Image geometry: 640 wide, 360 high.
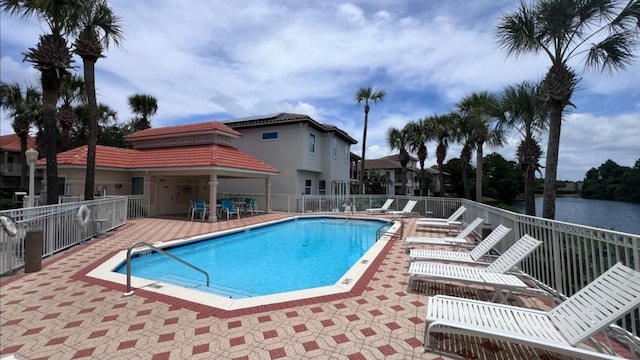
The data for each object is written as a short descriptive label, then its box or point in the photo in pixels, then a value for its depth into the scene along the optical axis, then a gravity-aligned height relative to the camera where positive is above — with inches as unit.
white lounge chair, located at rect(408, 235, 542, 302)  176.6 -56.2
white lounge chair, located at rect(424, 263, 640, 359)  108.3 -56.4
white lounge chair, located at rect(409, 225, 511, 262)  244.5 -57.3
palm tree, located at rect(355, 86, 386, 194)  1023.6 +316.0
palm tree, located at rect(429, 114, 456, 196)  979.9 +189.2
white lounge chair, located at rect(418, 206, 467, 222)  480.2 -44.3
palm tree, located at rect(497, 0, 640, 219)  342.0 +185.9
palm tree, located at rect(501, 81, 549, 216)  480.1 +116.4
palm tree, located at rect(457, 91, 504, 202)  533.1 +147.8
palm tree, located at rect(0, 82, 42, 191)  834.2 +232.4
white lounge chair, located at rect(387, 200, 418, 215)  681.6 -47.8
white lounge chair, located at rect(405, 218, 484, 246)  323.6 -58.0
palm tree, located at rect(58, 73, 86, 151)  768.9 +238.3
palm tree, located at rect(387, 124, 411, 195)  1099.9 +172.6
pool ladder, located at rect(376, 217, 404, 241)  426.3 -68.1
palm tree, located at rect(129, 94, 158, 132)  1012.5 +277.6
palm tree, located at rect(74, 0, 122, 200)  470.6 +231.4
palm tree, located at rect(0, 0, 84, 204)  401.1 +180.2
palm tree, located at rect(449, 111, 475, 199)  929.5 +172.0
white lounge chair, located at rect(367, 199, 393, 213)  735.7 -49.9
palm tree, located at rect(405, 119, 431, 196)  1037.2 +183.0
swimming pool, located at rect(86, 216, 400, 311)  190.9 -83.0
